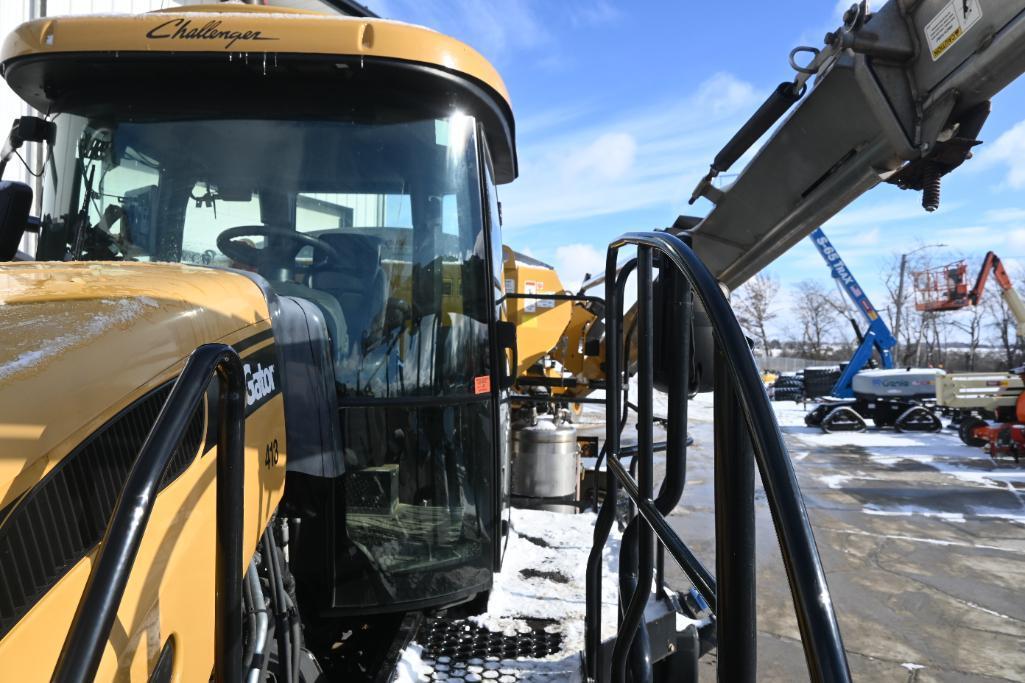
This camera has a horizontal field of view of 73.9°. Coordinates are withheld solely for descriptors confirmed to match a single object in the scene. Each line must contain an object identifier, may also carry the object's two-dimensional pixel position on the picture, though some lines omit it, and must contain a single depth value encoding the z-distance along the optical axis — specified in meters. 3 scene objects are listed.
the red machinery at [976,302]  10.91
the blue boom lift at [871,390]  14.96
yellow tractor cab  2.44
